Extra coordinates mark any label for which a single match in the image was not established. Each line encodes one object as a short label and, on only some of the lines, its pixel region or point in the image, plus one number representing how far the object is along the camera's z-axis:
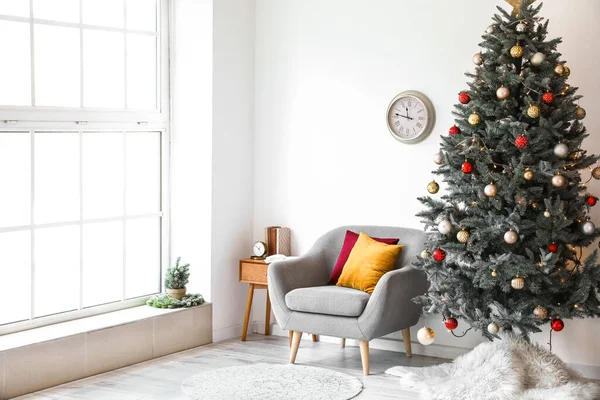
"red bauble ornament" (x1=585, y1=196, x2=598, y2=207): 4.66
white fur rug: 4.43
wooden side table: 5.88
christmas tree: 4.50
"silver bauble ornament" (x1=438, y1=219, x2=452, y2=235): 4.65
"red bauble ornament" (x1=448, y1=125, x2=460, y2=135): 4.76
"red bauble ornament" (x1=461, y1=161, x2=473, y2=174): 4.60
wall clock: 5.53
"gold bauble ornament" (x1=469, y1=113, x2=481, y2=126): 4.63
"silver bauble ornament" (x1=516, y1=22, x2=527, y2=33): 4.55
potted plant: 5.80
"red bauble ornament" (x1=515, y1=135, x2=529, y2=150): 4.46
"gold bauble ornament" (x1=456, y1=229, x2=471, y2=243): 4.62
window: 4.91
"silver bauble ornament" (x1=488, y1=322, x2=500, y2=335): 4.61
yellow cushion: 5.19
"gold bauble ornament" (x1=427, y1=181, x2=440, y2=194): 4.81
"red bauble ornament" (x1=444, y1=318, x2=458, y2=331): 4.80
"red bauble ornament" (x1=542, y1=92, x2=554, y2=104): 4.47
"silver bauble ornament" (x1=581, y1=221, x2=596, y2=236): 4.53
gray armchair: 4.94
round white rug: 4.61
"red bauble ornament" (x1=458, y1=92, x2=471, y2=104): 4.73
